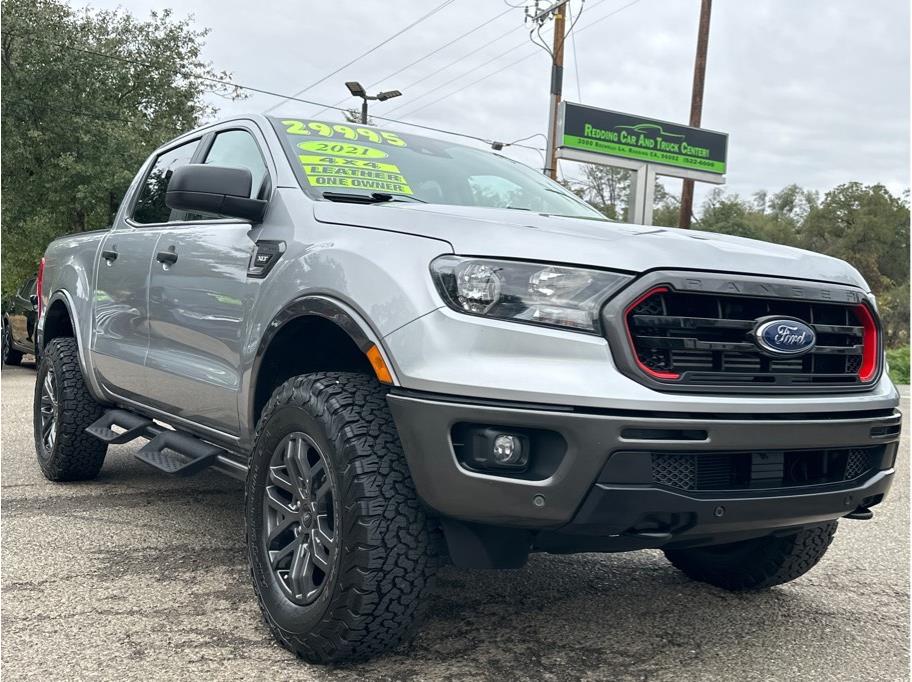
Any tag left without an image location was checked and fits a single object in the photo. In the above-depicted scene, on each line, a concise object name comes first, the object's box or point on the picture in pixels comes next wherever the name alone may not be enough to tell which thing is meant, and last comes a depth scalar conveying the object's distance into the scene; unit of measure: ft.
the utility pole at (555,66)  64.39
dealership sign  63.46
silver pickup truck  7.86
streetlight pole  72.36
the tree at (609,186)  209.15
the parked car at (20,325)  44.09
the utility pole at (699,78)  69.82
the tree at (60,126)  56.65
